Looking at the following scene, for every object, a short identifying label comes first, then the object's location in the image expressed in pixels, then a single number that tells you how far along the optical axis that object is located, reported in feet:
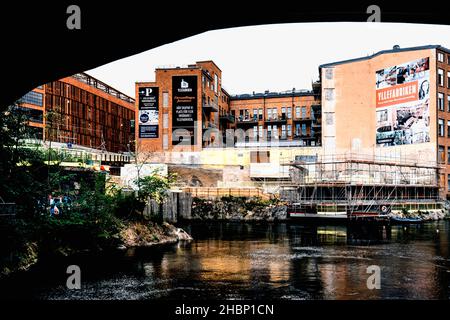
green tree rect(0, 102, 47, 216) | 83.87
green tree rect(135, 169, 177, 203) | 128.26
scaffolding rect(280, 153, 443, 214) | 184.85
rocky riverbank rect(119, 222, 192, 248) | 114.93
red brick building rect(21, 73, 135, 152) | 256.93
